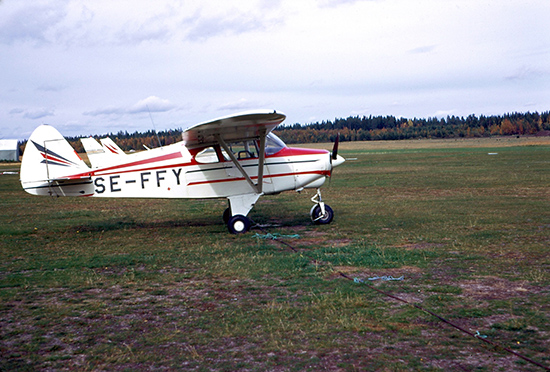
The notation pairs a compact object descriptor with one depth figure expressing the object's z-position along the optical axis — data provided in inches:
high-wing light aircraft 470.6
